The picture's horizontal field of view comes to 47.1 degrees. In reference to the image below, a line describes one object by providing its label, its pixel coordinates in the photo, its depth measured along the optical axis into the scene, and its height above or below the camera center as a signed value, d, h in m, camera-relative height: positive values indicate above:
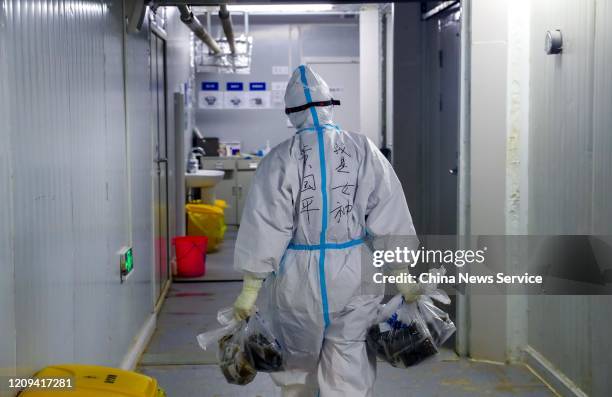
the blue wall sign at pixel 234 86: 9.02 +0.98
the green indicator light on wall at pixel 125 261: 3.15 -0.46
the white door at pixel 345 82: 9.02 +1.03
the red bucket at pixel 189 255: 5.59 -0.74
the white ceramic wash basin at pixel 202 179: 6.64 -0.16
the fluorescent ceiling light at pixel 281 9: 7.12 +1.62
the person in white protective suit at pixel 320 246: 2.34 -0.28
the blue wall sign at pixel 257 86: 9.04 +0.98
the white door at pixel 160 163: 4.43 -0.01
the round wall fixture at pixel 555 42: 2.94 +0.50
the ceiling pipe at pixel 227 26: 5.61 +1.27
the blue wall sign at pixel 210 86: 8.98 +0.97
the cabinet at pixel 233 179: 8.64 -0.21
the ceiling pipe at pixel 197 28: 4.79 +1.15
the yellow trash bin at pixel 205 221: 6.81 -0.58
